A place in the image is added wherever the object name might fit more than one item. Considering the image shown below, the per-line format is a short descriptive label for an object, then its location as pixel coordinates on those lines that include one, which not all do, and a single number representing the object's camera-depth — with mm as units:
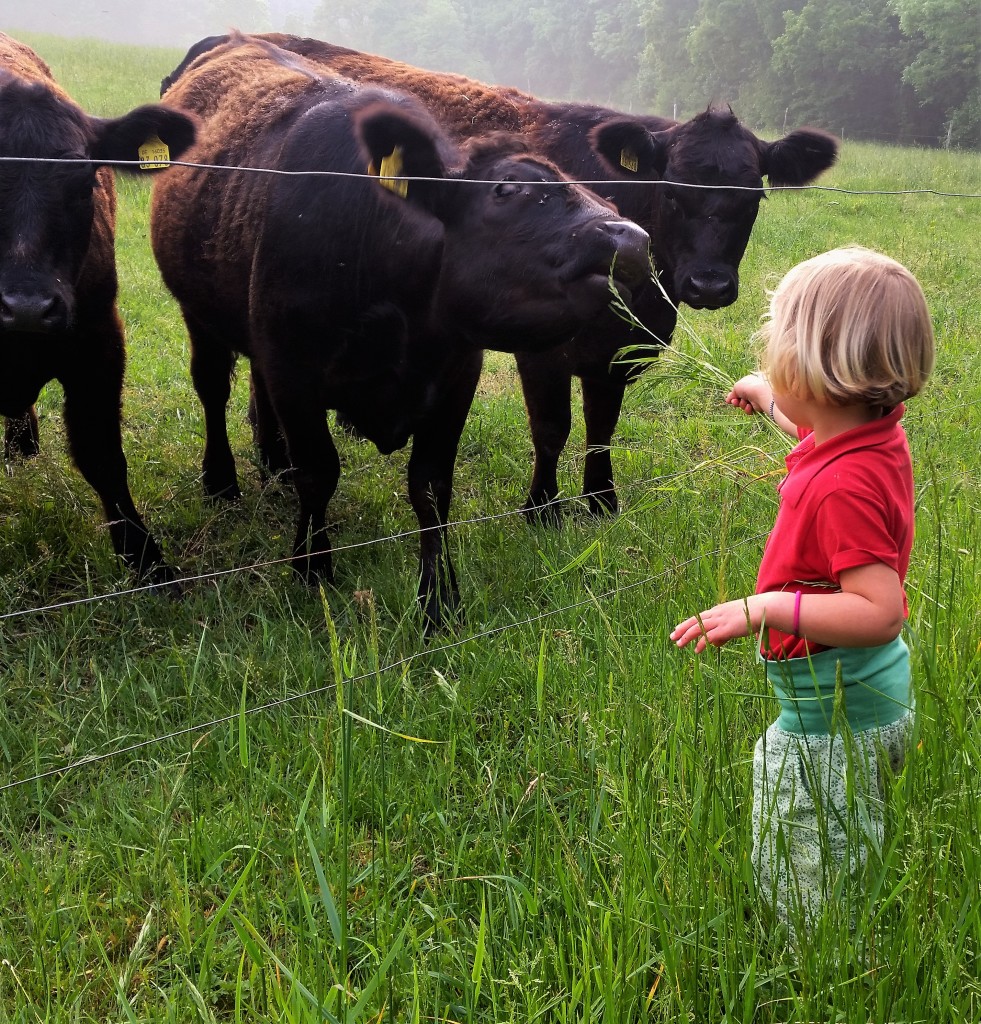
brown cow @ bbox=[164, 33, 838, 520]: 4820
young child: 1681
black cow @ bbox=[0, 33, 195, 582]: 3178
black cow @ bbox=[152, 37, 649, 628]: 3469
